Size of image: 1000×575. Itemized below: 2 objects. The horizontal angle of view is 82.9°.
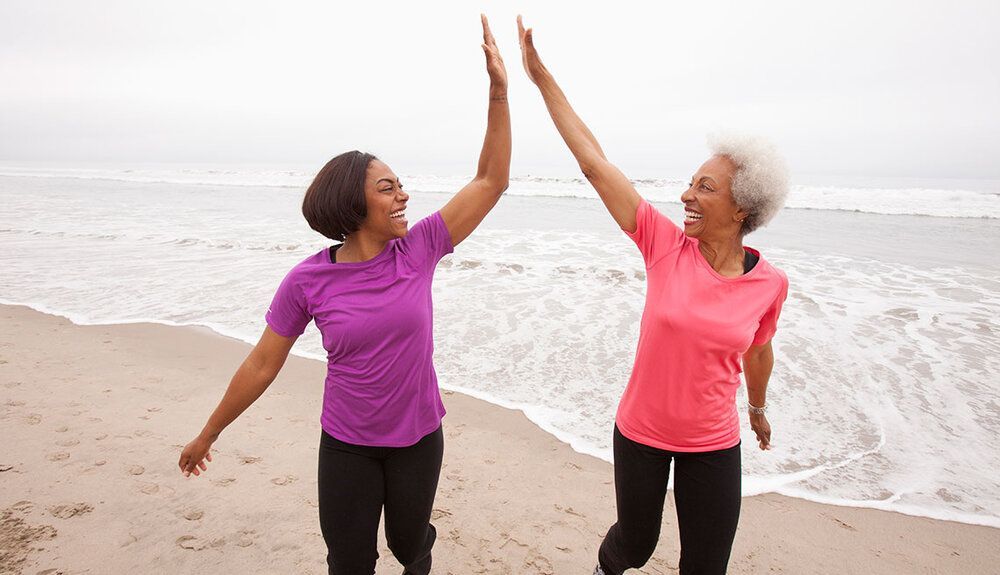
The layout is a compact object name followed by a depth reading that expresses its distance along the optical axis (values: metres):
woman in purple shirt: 2.28
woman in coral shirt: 2.35
